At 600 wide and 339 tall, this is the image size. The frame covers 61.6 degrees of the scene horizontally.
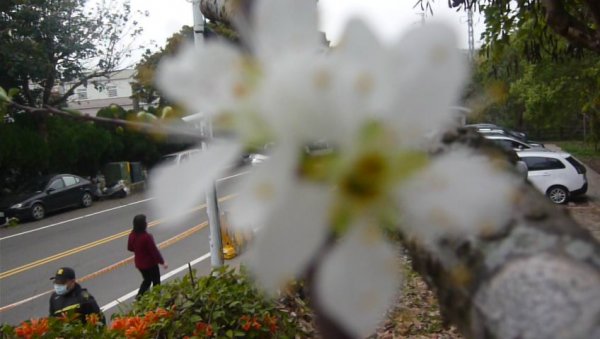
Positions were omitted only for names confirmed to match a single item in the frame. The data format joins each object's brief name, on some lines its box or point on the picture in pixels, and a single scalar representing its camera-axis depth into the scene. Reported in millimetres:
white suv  10688
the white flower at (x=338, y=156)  265
